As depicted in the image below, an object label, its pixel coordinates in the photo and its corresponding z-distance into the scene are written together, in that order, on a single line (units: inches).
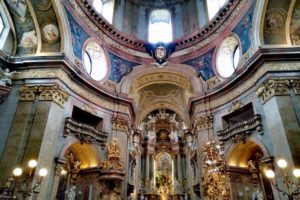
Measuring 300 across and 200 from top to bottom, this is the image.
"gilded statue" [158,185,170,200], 791.7
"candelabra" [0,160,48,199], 358.9
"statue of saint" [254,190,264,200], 457.4
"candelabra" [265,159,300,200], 289.2
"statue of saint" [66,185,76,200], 480.7
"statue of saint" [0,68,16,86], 456.0
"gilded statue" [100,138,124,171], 507.5
